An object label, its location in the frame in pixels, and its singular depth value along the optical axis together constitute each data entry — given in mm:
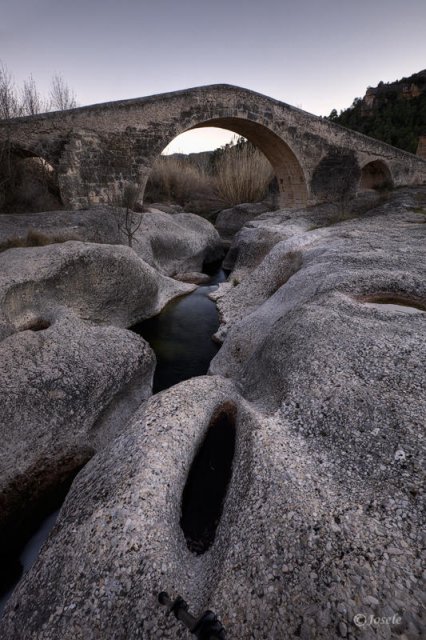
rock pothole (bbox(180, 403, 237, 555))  1853
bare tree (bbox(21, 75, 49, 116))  13246
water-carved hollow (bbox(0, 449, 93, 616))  2361
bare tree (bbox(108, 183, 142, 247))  7605
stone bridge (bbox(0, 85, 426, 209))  8398
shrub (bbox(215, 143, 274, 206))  15719
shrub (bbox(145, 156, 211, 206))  15703
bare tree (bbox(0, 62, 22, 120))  8953
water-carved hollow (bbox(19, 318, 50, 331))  4328
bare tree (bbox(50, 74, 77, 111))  16297
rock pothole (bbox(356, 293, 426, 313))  3238
